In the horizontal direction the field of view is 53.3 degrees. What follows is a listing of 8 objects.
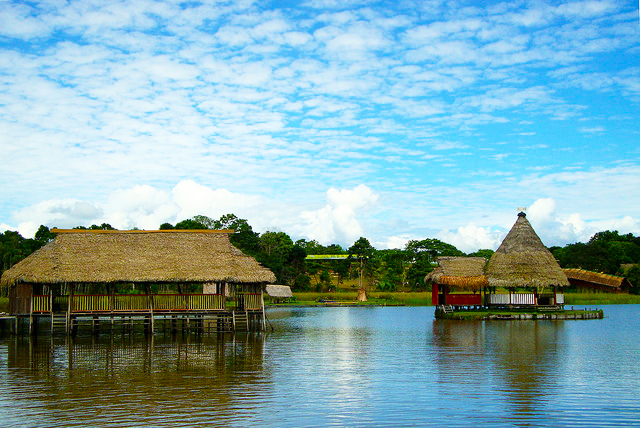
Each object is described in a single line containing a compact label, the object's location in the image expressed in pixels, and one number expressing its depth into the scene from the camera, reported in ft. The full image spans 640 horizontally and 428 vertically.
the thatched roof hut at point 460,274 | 139.95
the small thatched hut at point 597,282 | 222.89
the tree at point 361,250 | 284.26
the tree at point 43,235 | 218.91
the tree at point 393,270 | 277.85
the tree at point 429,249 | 317.01
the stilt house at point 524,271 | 136.36
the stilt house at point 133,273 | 99.25
